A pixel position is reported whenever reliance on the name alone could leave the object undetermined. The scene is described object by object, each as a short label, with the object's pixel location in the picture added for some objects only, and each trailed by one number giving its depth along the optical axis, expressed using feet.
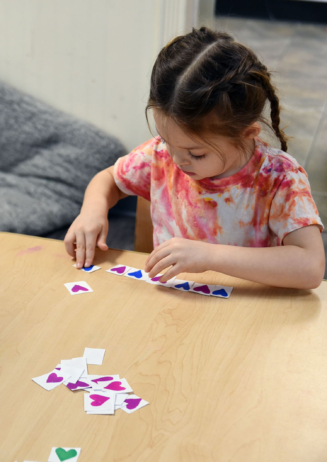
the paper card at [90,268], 3.09
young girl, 2.94
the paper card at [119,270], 3.06
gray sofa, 7.02
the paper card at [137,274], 3.01
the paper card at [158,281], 2.95
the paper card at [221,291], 2.83
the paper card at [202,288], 2.85
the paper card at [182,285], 2.90
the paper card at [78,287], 2.79
